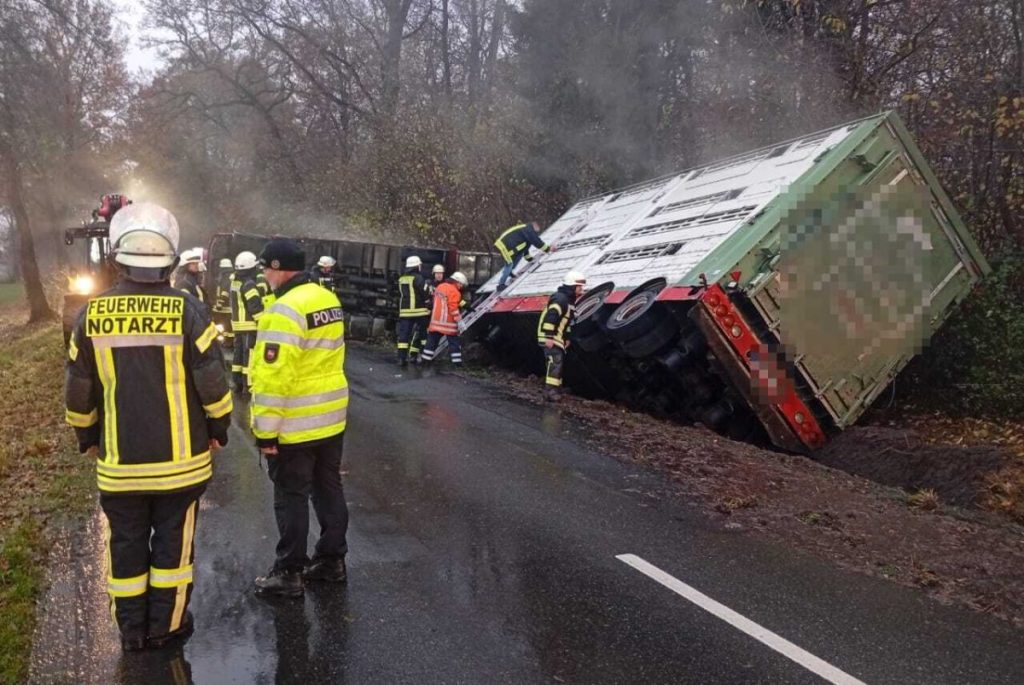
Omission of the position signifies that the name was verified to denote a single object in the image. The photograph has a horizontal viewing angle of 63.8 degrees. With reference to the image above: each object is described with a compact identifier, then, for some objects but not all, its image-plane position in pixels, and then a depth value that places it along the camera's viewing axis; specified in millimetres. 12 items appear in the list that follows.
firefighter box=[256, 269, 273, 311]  8823
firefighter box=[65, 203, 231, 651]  3293
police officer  3777
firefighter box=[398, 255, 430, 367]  12758
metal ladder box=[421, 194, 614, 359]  12338
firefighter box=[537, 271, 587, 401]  9523
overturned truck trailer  7484
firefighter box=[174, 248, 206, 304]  8158
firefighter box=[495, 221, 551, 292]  12688
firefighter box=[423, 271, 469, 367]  12344
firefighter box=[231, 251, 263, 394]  8891
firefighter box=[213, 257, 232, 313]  13039
